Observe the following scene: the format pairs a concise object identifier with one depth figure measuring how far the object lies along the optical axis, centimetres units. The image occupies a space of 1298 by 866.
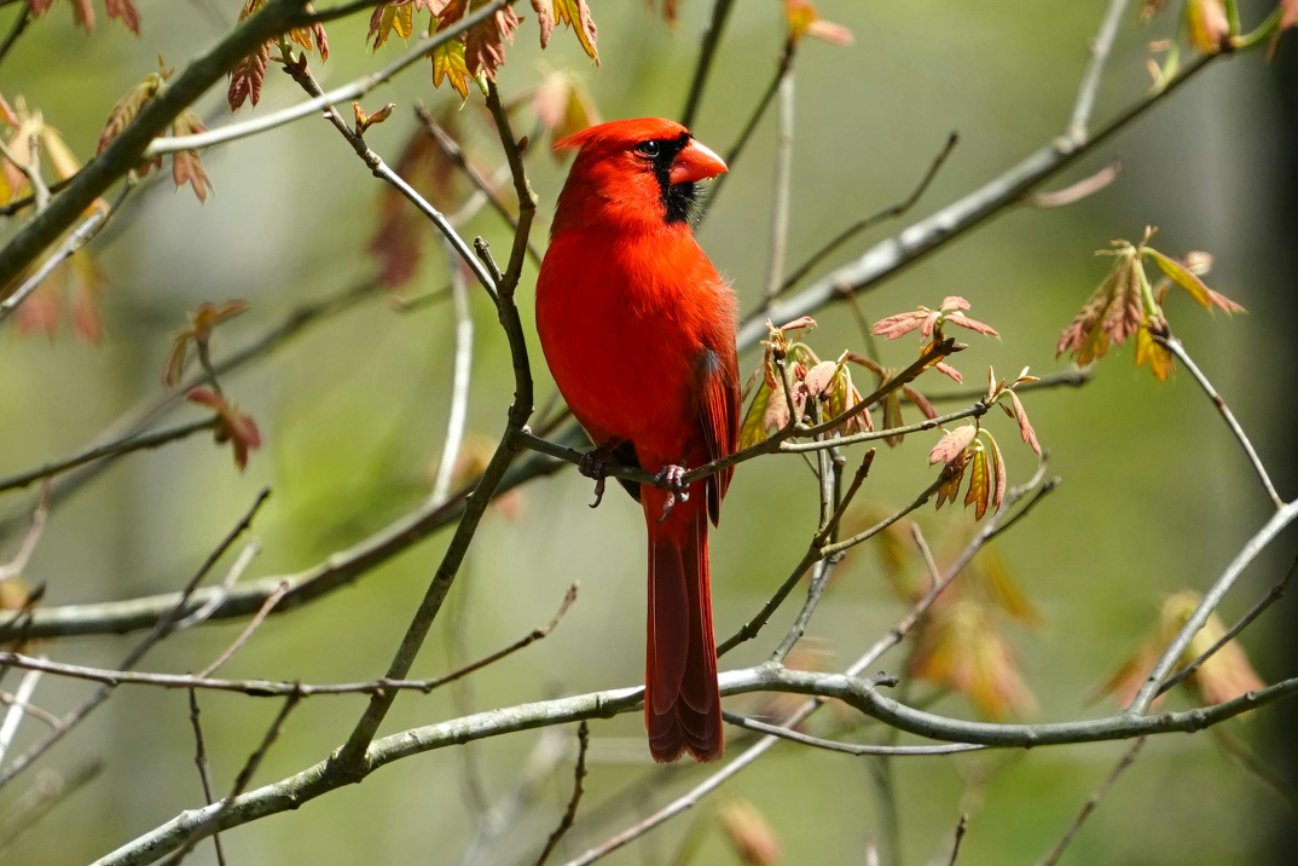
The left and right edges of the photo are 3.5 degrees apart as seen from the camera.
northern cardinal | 674
